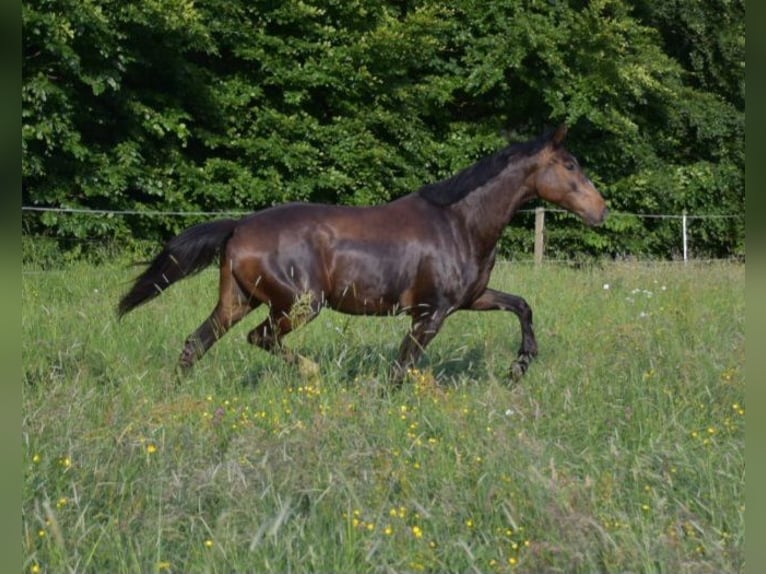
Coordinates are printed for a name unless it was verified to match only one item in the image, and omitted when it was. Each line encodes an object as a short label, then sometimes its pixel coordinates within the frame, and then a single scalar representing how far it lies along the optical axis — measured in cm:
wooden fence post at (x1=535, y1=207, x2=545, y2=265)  3081
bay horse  1172
